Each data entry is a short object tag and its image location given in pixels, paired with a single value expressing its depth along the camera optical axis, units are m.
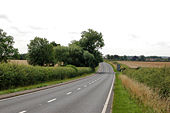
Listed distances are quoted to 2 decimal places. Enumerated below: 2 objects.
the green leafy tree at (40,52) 64.44
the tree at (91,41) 72.88
